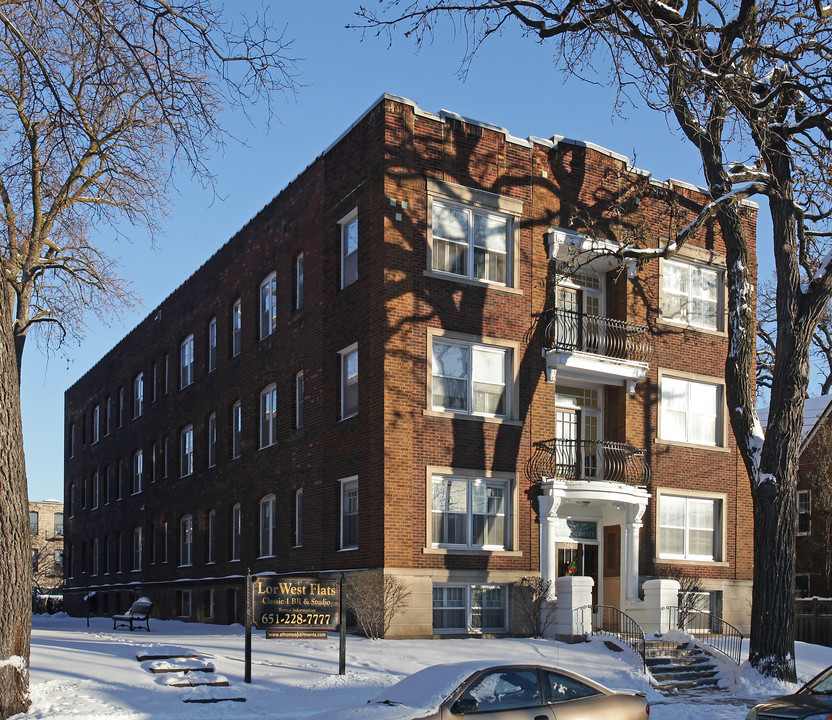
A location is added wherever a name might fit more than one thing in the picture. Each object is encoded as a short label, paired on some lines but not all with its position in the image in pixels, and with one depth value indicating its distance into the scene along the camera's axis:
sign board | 16.08
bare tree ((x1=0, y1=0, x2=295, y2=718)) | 11.39
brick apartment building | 23.16
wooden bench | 25.62
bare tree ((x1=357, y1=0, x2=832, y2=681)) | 18.44
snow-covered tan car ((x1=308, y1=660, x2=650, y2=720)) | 10.01
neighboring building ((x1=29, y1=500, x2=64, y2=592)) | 82.66
